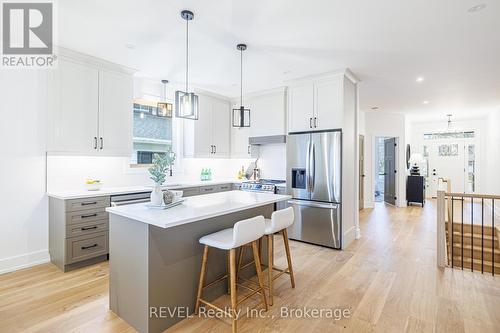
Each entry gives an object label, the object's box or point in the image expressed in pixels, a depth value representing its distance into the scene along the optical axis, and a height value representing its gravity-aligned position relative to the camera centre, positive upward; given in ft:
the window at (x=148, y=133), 14.51 +2.07
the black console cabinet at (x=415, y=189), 24.72 -2.20
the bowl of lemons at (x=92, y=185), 11.50 -0.82
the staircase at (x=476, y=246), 13.75 -4.49
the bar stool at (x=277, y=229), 7.91 -1.96
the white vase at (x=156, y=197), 7.29 -0.87
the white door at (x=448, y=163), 27.91 +0.46
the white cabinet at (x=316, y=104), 12.94 +3.43
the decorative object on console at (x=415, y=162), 25.97 +0.48
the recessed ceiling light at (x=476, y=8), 7.48 +4.77
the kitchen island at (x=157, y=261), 6.35 -2.54
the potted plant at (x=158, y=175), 7.30 -0.23
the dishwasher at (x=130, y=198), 11.28 -1.44
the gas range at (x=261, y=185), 15.23 -1.14
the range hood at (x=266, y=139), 15.72 +1.78
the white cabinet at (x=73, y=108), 10.58 +2.57
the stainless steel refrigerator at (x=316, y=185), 12.84 -0.96
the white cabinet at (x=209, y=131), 16.42 +2.47
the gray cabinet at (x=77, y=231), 10.05 -2.67
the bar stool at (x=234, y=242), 6.48 -2.01
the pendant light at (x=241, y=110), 10.07 +2.24
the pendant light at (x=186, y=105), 8.56 +2.12
